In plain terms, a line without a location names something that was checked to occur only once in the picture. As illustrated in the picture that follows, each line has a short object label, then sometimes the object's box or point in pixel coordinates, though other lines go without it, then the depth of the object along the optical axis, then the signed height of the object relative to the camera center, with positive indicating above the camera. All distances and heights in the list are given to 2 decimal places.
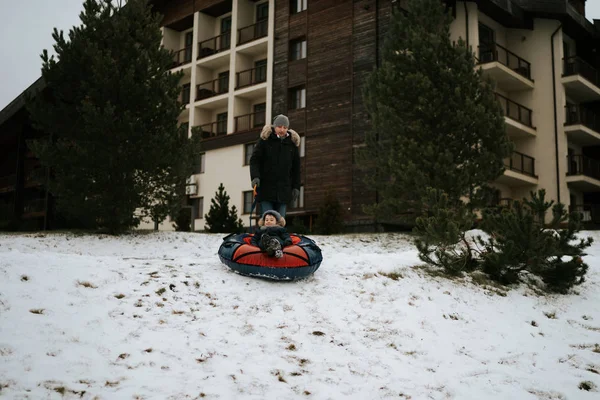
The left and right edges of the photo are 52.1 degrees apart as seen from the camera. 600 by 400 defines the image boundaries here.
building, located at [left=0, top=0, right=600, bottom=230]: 27.36 +7.84
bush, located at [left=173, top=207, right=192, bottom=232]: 28.89 +0.95
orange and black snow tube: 9.19 -0.25
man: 10.52 +1.35
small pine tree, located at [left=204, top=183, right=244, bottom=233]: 24.08 +0.94
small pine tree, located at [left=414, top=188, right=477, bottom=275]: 10.70 +0.23
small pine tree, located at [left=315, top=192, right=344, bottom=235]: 23.08 +1.01
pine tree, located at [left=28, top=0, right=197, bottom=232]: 17.84 +3.53
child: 9.43 +0.22
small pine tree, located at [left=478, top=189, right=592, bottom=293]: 10.59 +0.06
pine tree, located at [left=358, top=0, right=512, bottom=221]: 17.92 +3.79
